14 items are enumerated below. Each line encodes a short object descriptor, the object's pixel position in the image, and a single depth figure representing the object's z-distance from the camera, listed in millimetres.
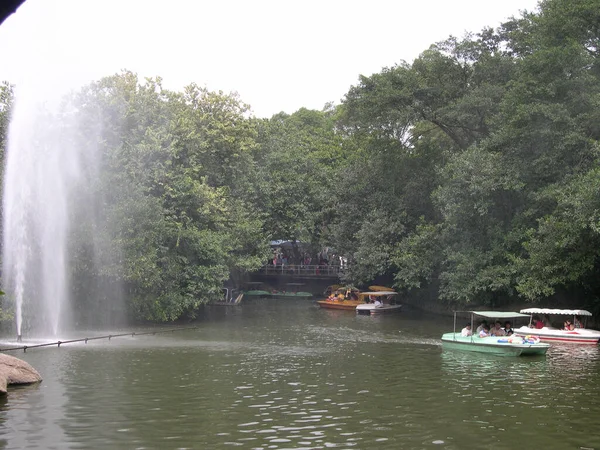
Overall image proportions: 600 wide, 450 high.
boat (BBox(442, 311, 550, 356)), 27250
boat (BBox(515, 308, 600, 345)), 31828
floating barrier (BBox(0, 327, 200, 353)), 26025
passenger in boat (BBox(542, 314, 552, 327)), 35522
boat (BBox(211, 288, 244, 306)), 54812
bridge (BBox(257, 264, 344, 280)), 68062
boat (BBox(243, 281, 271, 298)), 65250
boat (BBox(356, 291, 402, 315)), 50291
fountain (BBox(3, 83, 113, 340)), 30547
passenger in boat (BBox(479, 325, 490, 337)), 29359
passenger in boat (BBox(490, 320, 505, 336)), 30272
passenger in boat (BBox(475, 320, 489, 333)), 30350
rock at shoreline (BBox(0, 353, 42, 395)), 19719
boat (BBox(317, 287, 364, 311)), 53094
